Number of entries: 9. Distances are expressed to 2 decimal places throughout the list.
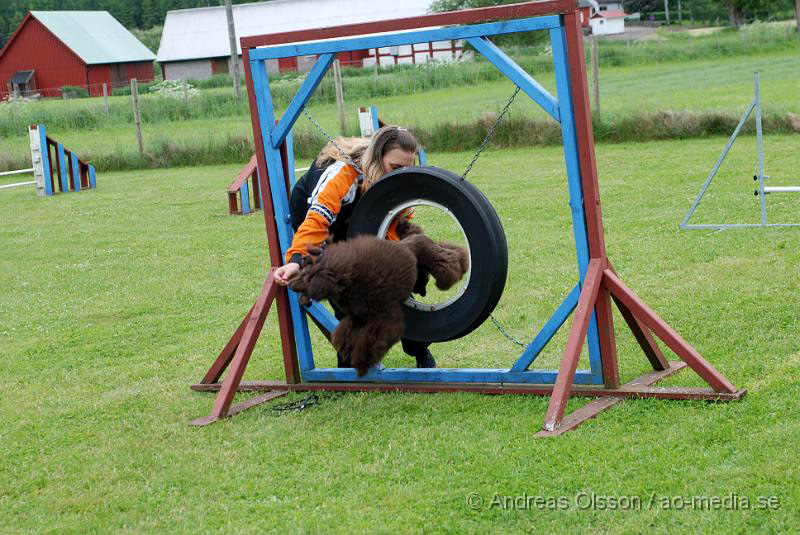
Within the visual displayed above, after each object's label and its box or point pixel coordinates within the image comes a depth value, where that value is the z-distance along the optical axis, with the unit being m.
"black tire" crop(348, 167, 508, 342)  4.85
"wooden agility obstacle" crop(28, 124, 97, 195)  16.86
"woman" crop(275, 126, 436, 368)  5.09
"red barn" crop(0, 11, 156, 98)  53.41
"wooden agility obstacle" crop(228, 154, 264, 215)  12.48
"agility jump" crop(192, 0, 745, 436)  4.61
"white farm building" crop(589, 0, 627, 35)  78.24
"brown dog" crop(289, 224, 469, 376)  4.69
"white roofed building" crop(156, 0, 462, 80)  55.28
